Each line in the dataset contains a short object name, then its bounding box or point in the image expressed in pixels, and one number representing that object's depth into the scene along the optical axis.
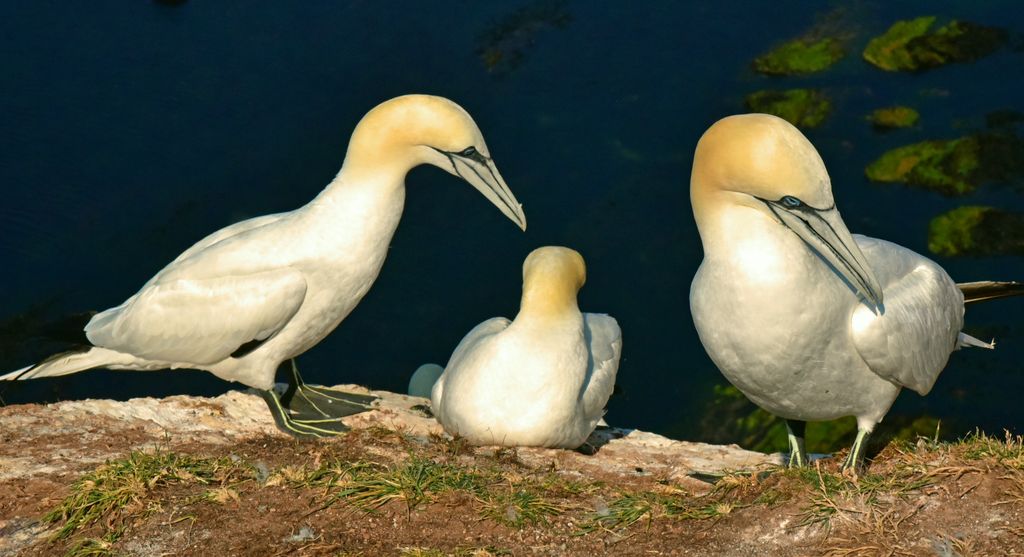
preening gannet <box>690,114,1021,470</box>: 5.04
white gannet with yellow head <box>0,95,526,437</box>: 6.53
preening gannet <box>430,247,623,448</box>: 6.41
